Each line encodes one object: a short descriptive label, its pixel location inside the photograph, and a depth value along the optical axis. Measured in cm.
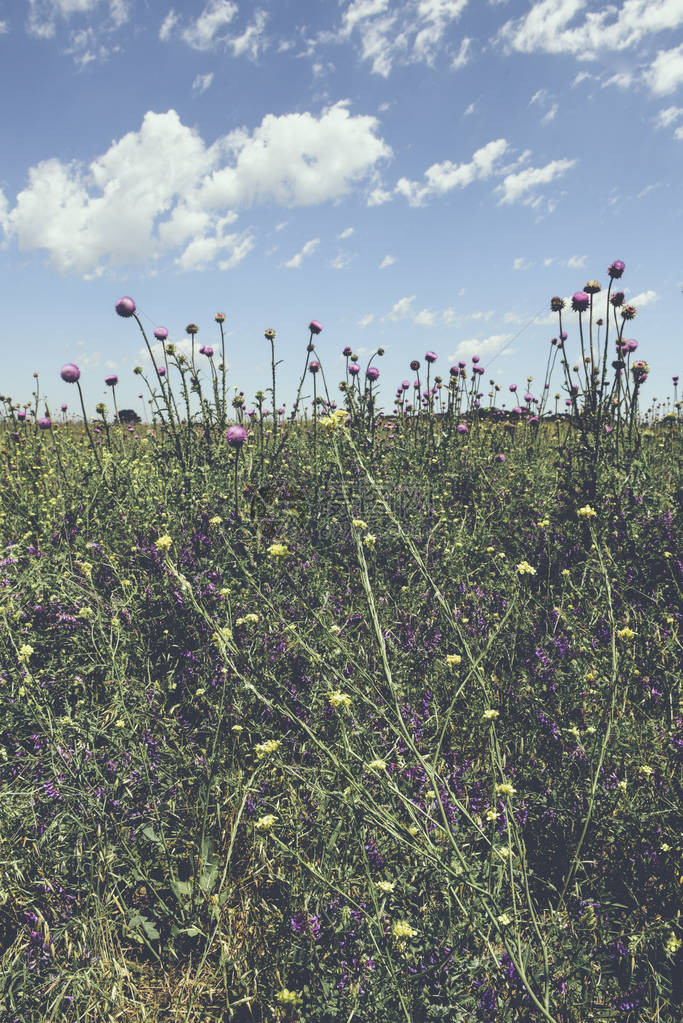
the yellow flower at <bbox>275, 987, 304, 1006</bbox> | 91
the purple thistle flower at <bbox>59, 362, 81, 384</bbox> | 204
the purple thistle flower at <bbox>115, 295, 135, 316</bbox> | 191
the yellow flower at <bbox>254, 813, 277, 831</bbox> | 103
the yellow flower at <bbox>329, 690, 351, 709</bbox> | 99
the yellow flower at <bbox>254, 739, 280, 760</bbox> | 117
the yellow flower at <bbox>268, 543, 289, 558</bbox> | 113
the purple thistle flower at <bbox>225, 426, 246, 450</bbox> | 178
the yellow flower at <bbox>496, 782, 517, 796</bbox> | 93
